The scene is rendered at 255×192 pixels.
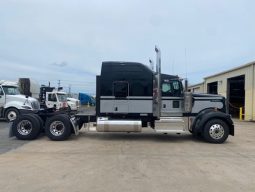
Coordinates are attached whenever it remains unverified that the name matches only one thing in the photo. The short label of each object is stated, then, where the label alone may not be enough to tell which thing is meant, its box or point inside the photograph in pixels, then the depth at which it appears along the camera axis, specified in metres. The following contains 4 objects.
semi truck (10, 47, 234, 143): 7.10
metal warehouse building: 14.36
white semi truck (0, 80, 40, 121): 11.32
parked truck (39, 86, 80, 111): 17.96
